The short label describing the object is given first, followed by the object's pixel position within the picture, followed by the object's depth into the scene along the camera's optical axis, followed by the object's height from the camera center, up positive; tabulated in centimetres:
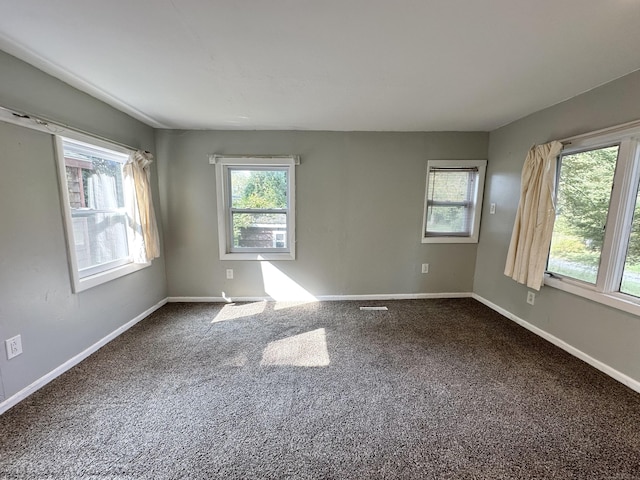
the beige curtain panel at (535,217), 235 -4
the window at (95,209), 202 -4
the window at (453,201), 332 +14
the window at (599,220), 188 -5
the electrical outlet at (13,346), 160 -92
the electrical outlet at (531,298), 263 -88
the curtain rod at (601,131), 180 +64
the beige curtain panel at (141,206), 263 -1
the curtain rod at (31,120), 155 +55
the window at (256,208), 320 -1
